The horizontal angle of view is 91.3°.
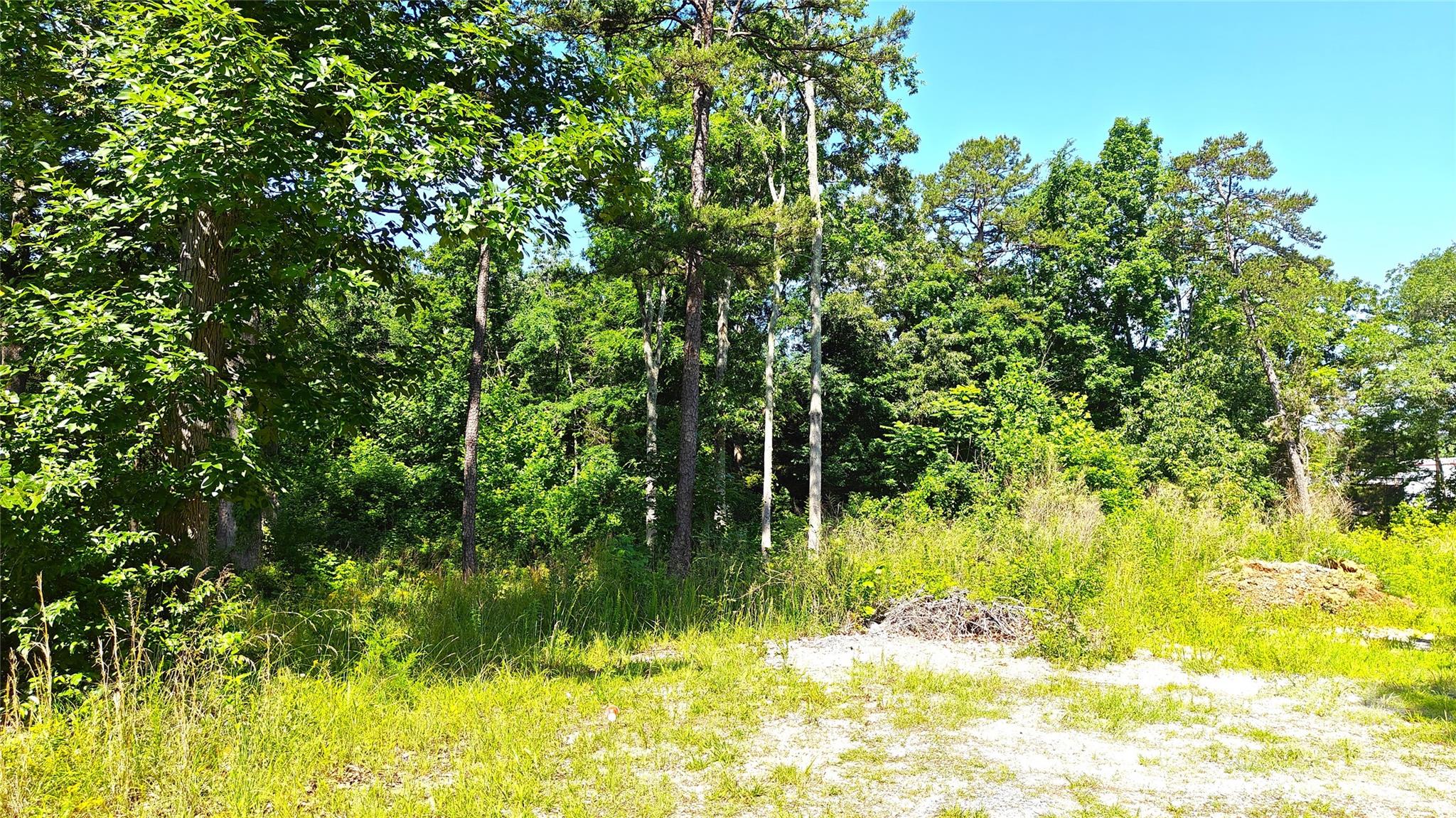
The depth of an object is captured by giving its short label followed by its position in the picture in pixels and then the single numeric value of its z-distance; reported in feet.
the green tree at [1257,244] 74.59
